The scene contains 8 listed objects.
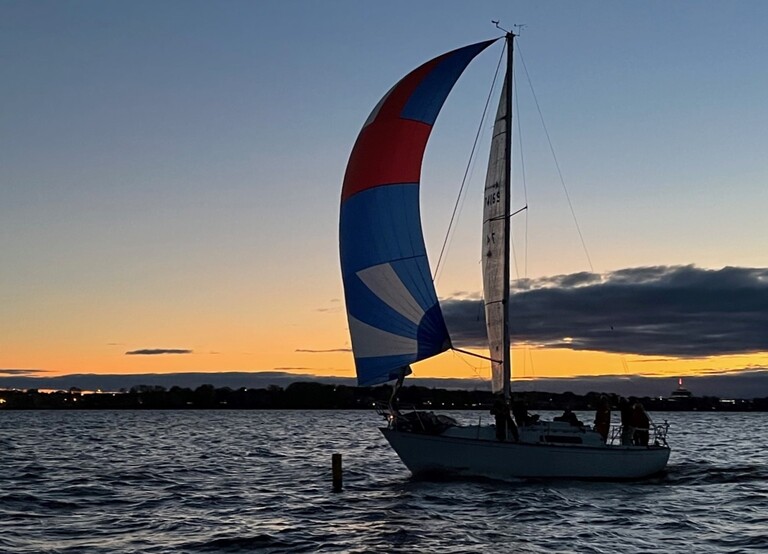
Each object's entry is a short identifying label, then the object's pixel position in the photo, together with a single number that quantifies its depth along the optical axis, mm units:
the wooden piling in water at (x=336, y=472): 25719
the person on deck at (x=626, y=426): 25812
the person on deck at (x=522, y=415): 24359
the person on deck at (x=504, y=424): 23938
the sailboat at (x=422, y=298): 24031
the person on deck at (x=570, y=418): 24844
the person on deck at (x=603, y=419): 25719
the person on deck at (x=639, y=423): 25953
